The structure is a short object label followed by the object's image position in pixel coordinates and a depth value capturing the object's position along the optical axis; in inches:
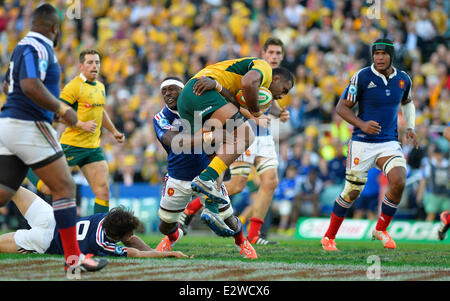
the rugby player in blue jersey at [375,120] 651.5
